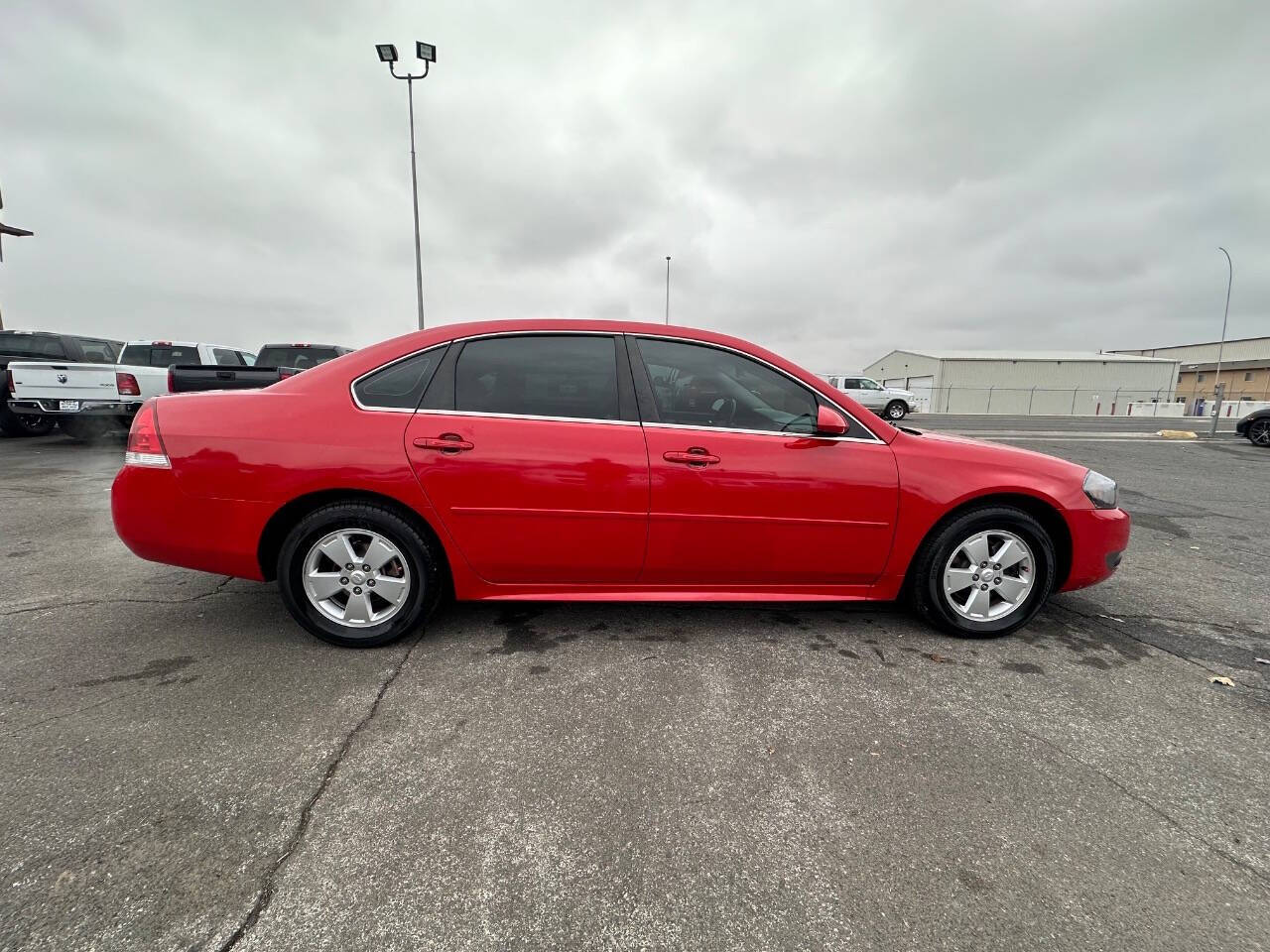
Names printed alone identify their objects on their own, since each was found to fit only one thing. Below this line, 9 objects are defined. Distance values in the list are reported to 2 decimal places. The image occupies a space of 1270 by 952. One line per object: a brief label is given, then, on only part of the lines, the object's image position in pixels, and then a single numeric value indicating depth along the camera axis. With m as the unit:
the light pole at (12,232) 18.34
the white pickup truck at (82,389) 7.86
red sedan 2.54
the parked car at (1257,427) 12.91
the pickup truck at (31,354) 9.62
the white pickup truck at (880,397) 26.74
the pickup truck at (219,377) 6.59
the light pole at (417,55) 13.45
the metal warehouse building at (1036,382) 41.44
